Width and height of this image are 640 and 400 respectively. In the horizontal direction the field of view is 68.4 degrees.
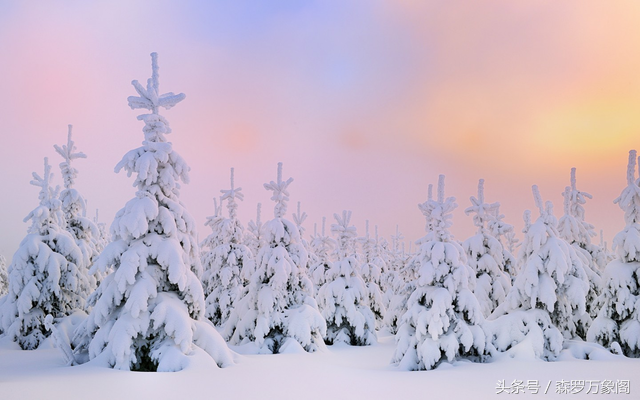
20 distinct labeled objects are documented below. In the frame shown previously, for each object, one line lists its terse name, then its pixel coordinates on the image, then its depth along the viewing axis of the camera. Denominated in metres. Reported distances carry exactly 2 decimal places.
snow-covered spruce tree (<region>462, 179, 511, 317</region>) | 25.91
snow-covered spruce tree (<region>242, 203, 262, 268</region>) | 33.62
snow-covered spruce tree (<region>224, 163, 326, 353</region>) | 21.78
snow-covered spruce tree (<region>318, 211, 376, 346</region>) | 28.69
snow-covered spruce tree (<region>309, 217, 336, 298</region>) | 31.38
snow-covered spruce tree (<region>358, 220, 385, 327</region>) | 32.94
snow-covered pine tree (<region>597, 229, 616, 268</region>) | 26.70
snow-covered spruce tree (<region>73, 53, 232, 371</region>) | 12.82
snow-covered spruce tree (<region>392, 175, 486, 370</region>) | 16.45
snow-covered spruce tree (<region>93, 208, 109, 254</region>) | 40.25
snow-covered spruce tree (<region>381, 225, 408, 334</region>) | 23.81
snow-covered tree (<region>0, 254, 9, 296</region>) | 52.32
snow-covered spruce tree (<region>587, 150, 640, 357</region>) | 19.05
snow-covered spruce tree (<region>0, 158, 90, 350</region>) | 21.80
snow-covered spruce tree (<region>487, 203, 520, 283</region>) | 27.42
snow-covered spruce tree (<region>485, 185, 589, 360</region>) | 17.77
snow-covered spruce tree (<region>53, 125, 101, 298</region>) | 23.95
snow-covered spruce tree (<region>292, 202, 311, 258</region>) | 29.08
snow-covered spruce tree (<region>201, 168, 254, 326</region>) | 30.62
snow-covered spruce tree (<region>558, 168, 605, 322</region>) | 25.62
